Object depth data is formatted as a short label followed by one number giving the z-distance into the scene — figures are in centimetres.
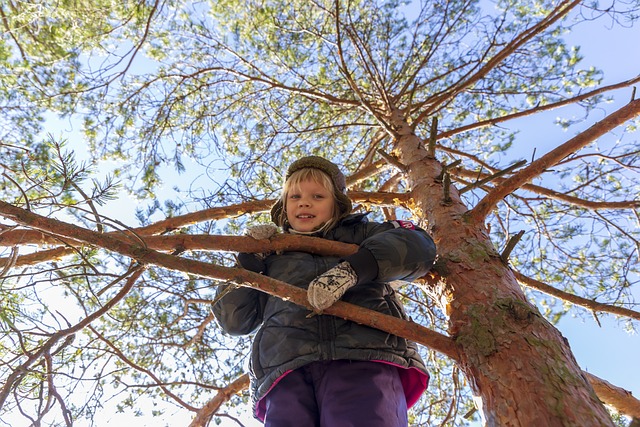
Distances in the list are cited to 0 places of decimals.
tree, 120
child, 123
